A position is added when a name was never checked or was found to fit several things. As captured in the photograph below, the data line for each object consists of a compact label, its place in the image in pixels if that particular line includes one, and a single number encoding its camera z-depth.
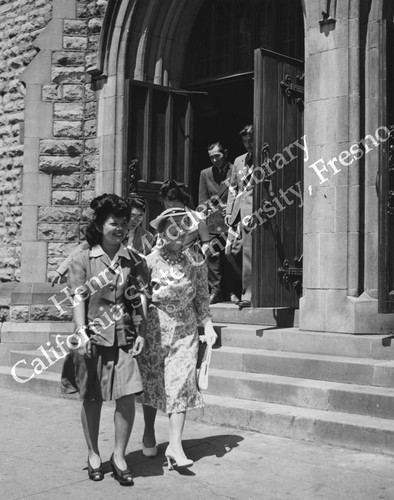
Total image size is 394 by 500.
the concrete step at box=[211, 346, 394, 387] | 6.66
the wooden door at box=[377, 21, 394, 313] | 7.03
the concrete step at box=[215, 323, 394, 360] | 7.16
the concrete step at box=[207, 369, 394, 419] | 6.20
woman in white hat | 5.51
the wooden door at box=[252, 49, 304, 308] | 8.46
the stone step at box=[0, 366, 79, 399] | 8.40
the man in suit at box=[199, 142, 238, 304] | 10.22
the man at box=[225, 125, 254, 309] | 9.15
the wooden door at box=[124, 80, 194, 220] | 10.27
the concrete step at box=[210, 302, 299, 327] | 8.53
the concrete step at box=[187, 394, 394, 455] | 5.75
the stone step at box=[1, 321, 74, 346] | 10.33
